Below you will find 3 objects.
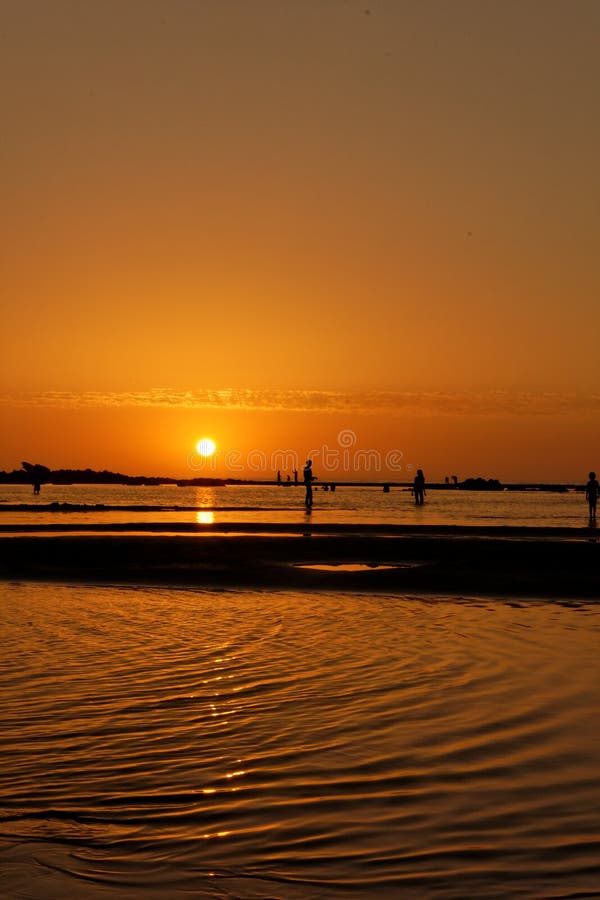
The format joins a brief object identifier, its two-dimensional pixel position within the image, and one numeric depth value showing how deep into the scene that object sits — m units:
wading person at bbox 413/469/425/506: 78.99
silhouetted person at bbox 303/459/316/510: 62.84
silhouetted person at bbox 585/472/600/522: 54.16
